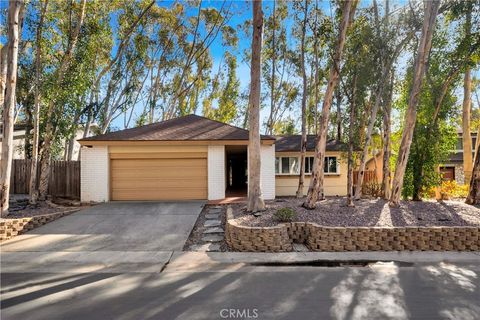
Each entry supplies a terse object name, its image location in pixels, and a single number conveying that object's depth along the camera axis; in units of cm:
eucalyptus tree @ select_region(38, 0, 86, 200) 980
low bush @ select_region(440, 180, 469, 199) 1246
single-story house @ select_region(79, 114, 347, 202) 1096
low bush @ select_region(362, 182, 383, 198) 1310
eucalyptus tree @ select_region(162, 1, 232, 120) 2045
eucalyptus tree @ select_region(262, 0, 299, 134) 1741
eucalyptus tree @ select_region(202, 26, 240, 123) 2530
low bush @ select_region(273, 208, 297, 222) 650
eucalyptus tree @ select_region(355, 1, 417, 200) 1006
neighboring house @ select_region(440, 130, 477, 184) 2314
